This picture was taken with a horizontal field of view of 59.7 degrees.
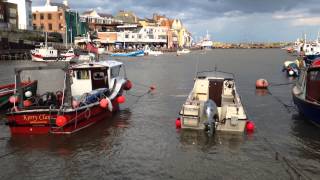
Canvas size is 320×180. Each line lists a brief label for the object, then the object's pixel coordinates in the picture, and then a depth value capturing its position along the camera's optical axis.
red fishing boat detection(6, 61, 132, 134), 15.15
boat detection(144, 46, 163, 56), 112.30
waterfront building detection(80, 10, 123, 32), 128.85
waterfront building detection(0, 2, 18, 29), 83.48
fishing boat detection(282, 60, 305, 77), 43.17
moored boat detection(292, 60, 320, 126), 16.96
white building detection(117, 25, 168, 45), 126.65
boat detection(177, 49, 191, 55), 133.68
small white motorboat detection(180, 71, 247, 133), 15.28
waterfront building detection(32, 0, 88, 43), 107.55
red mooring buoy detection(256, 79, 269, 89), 31.80
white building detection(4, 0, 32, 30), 93.72
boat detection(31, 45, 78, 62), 66.81
